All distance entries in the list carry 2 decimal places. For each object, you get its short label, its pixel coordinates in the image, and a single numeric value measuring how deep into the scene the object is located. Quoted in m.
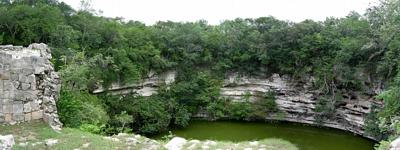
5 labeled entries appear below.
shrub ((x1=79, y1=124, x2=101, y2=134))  9.68
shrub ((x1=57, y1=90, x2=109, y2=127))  9.93
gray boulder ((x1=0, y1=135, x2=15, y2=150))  4.81
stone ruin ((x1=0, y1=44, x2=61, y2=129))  8.22
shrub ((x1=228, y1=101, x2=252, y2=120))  25.03
